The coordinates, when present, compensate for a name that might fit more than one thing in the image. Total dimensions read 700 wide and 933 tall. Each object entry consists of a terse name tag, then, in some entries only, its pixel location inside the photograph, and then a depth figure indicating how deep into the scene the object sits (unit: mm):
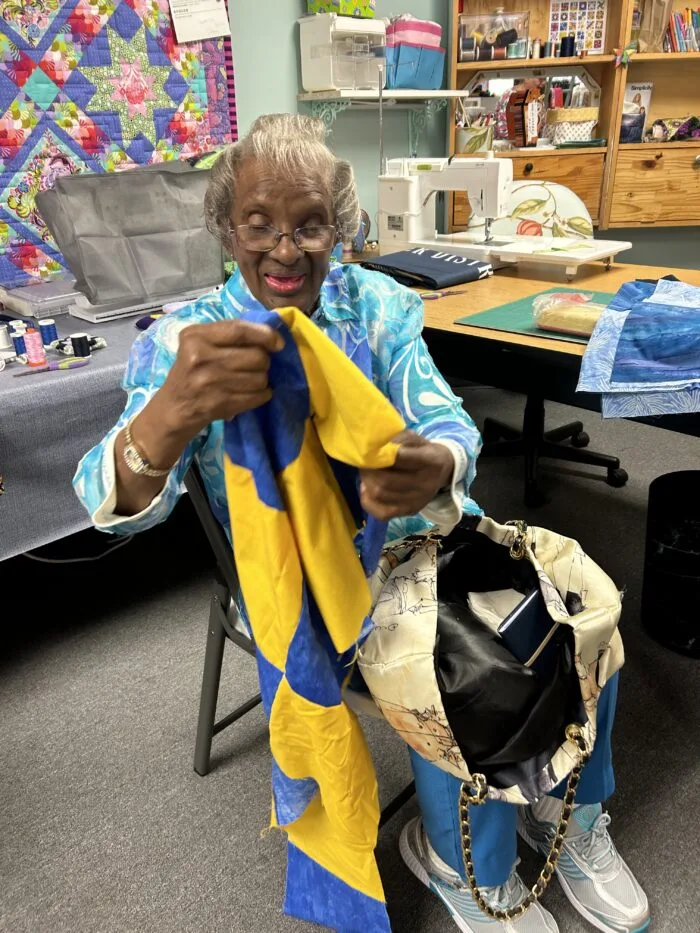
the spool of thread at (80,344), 1543
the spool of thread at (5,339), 1608
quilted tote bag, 917
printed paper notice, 2322
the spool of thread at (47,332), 1616
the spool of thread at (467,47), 3252
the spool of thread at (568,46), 3215
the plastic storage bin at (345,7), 2797
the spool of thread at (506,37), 3232
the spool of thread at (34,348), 1498
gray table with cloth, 1422
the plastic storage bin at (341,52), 2744
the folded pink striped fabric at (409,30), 2955
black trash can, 1753
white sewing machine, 2084
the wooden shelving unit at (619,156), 3268
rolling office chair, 2664
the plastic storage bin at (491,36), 3236
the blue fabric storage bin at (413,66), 2994
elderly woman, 759
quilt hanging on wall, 2021
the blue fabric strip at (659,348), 1275
